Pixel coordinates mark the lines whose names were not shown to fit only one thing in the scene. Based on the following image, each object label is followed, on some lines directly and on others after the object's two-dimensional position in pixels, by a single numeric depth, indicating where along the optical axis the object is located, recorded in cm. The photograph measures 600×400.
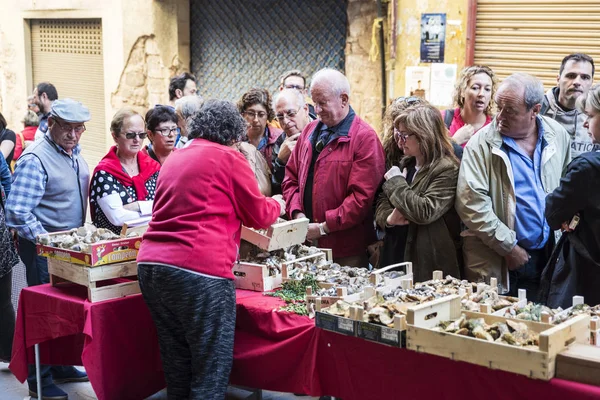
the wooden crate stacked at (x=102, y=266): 424
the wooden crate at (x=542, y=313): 323
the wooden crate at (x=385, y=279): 401
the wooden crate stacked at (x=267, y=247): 426
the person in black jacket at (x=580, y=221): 384
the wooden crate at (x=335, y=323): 349
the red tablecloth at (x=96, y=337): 421
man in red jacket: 481
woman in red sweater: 374
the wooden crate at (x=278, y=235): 434
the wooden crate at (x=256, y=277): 424
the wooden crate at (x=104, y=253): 424
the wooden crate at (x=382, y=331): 332
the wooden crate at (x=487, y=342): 291
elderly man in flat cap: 484
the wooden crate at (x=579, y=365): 285
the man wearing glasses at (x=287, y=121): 548
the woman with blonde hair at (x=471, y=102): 512
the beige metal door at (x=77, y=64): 1138
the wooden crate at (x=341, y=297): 377
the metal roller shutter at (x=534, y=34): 663
